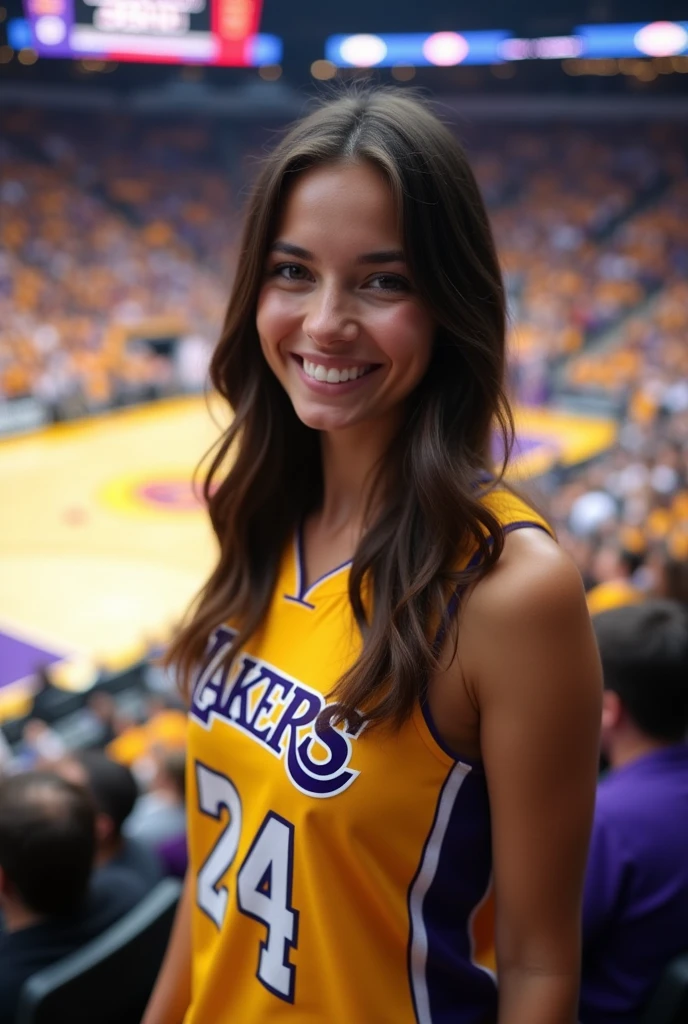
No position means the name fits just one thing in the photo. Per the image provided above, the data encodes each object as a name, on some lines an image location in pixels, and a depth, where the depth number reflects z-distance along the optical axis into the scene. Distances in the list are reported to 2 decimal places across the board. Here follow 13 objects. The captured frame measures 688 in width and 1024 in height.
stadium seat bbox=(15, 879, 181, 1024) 1.60
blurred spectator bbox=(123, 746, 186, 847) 2.98
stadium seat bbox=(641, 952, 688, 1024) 1.39
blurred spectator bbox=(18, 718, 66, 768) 4.81
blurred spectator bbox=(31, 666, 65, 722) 5.57
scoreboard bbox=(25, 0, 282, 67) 13.22
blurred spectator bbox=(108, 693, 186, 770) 4.81
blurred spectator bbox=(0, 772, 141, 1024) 1.84
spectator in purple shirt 1.51
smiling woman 1.02
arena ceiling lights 13.02
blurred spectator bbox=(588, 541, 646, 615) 4.57
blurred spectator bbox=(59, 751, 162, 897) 2.44
